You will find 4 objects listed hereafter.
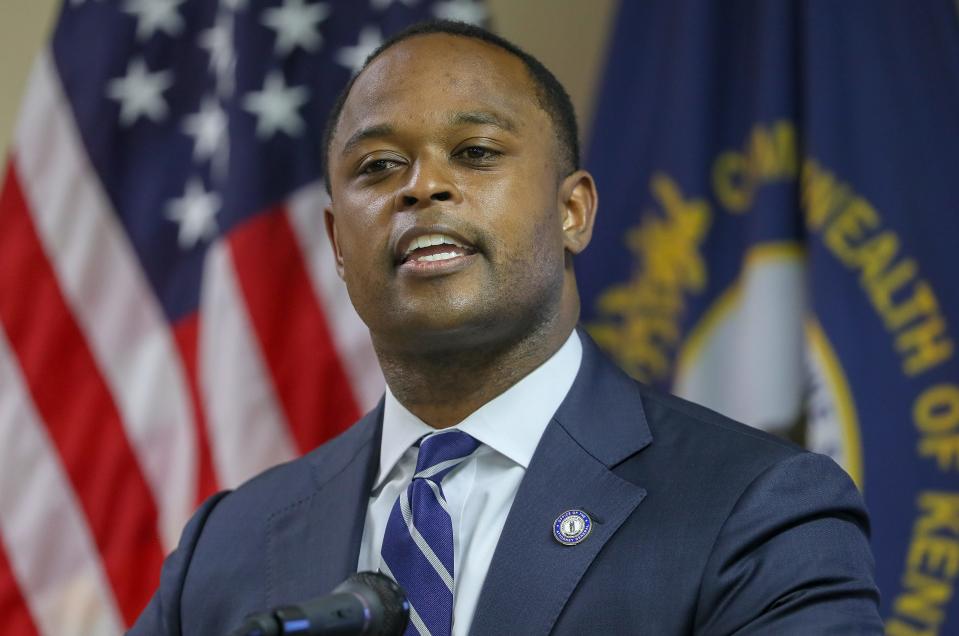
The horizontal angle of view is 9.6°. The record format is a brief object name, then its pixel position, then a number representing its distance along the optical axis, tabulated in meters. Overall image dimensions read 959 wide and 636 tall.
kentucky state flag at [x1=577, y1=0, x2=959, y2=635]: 3.89
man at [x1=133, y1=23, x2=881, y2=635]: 3.37
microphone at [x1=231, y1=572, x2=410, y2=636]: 3.17
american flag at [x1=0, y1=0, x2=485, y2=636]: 4.06
